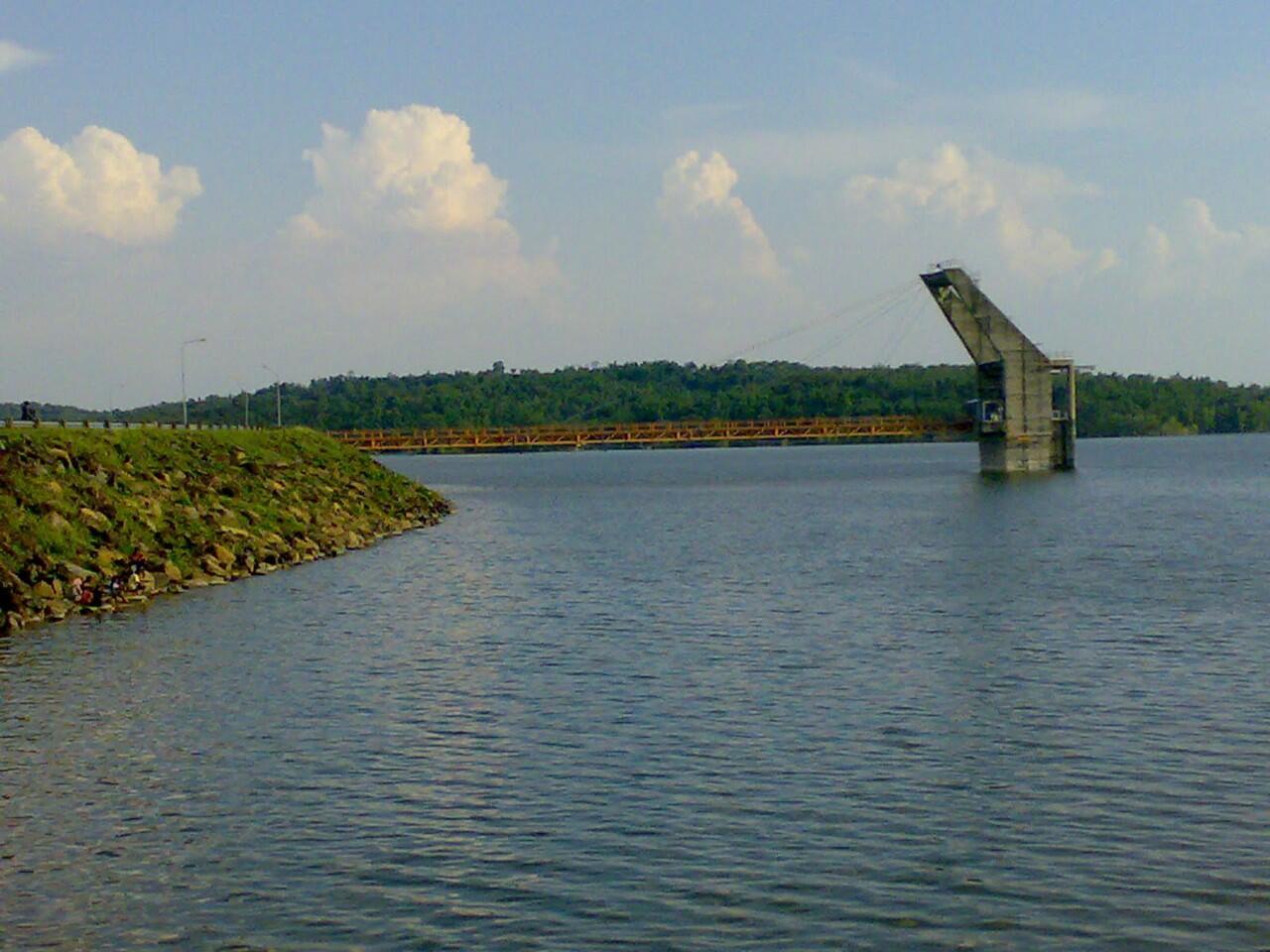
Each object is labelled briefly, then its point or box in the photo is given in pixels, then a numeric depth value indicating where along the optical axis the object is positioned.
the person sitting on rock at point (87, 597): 45.41
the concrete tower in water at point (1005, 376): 137.38
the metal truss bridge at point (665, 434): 153.38
